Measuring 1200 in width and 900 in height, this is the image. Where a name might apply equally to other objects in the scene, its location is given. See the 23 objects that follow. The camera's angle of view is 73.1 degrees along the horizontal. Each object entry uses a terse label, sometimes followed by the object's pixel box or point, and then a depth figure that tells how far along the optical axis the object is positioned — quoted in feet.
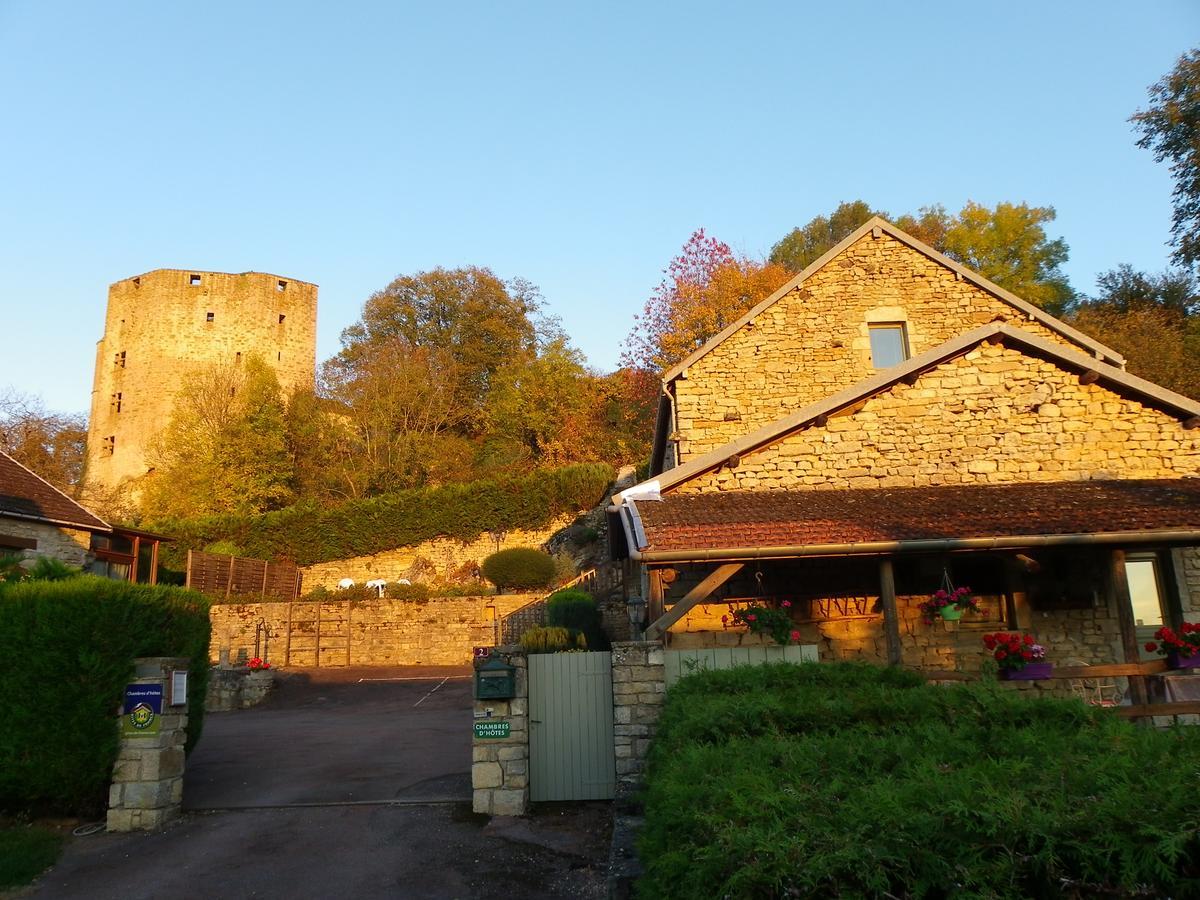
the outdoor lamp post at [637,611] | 35.27
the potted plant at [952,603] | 31.32
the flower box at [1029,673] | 25.67
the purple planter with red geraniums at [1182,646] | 25.27
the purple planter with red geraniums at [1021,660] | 25.75
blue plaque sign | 25.44
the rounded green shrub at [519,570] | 74.08
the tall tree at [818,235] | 133.39
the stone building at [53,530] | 55.21
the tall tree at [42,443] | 110.63
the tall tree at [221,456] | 105.29
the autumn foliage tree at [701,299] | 94.89
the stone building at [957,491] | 33.17
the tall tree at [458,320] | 125.18
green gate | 26.78
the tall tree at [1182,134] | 75.00
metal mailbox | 25.53
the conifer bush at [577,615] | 55.26
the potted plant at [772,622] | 30.73
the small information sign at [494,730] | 25.66
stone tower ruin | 129.70
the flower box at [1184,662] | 25.18
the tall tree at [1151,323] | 71.87
